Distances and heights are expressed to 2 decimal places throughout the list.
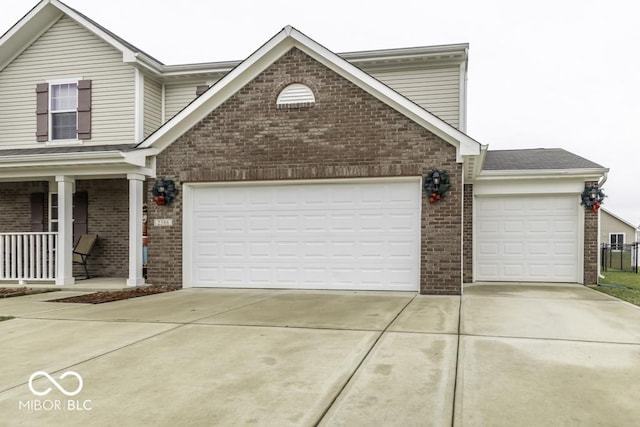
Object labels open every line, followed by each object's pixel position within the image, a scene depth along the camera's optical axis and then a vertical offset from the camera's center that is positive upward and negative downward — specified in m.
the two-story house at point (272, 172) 10.46 +0.85
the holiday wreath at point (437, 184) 9.98 +0.53
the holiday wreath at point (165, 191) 11.44 +0.39
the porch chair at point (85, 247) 12.98 -1.06
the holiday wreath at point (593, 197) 11.92 +0.35
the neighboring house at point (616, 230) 34.56 -1.29
